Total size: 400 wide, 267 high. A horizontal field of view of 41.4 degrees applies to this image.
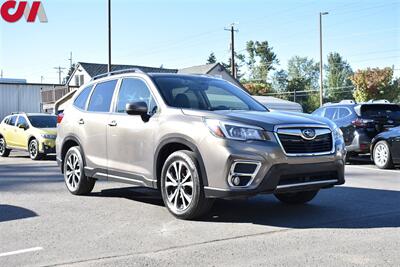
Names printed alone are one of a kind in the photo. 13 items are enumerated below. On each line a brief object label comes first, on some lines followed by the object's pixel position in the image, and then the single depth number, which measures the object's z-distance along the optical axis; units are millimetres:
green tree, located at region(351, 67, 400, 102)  61438
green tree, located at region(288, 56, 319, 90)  119438
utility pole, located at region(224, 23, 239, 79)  42397
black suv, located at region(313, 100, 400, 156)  13148
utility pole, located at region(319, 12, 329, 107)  42697
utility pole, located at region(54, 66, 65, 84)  105188
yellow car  15445
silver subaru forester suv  5617
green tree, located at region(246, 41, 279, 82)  98000
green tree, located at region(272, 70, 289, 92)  107375
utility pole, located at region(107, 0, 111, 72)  27453
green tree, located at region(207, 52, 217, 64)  118000
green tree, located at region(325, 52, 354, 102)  101575
